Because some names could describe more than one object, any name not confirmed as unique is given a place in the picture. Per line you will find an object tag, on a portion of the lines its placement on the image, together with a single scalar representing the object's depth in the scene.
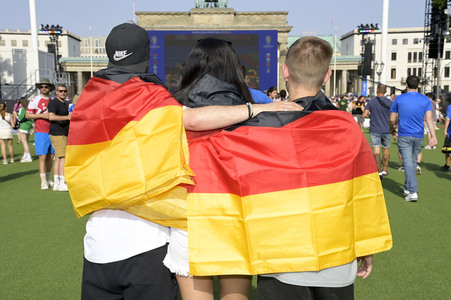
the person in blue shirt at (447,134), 10.95
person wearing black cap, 2.12
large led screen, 34.62
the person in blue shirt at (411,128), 7.86
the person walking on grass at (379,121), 9.70
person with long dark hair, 2.20
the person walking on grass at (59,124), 8.67
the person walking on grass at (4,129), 13.31
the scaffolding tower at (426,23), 31.18
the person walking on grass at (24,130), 14.06
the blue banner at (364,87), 52.19
